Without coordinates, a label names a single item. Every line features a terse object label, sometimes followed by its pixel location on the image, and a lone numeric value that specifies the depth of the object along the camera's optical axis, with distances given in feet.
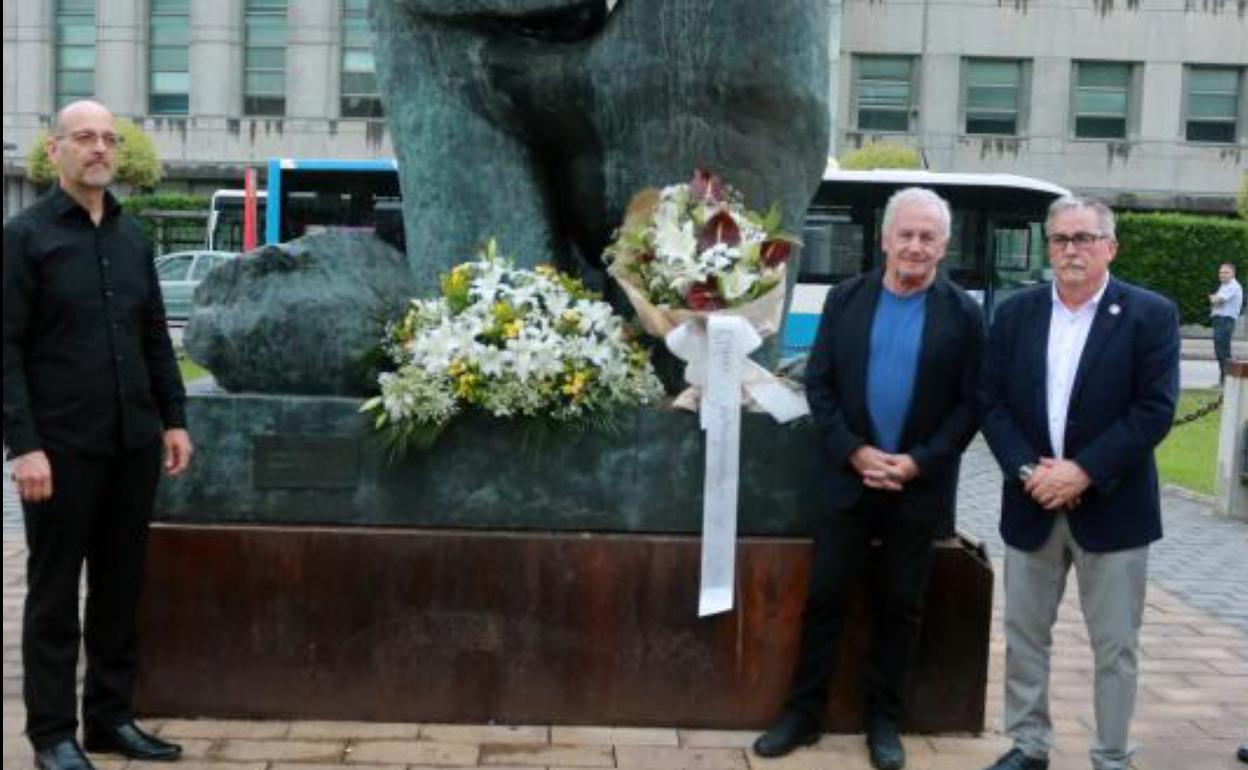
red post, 79.82
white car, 71.00
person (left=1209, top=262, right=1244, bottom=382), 69.37
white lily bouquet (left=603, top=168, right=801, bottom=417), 13.78
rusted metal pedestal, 14.01
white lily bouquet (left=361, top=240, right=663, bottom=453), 13.62
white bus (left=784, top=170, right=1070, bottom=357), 60.85
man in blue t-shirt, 13.09
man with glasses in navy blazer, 12.44
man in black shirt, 12.21
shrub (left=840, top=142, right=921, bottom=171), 103.35
